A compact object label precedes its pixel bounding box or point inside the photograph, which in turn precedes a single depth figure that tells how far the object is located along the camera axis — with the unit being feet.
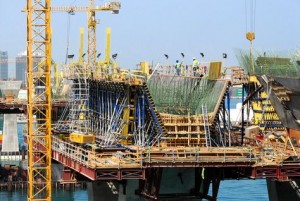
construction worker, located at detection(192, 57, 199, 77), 234.58
